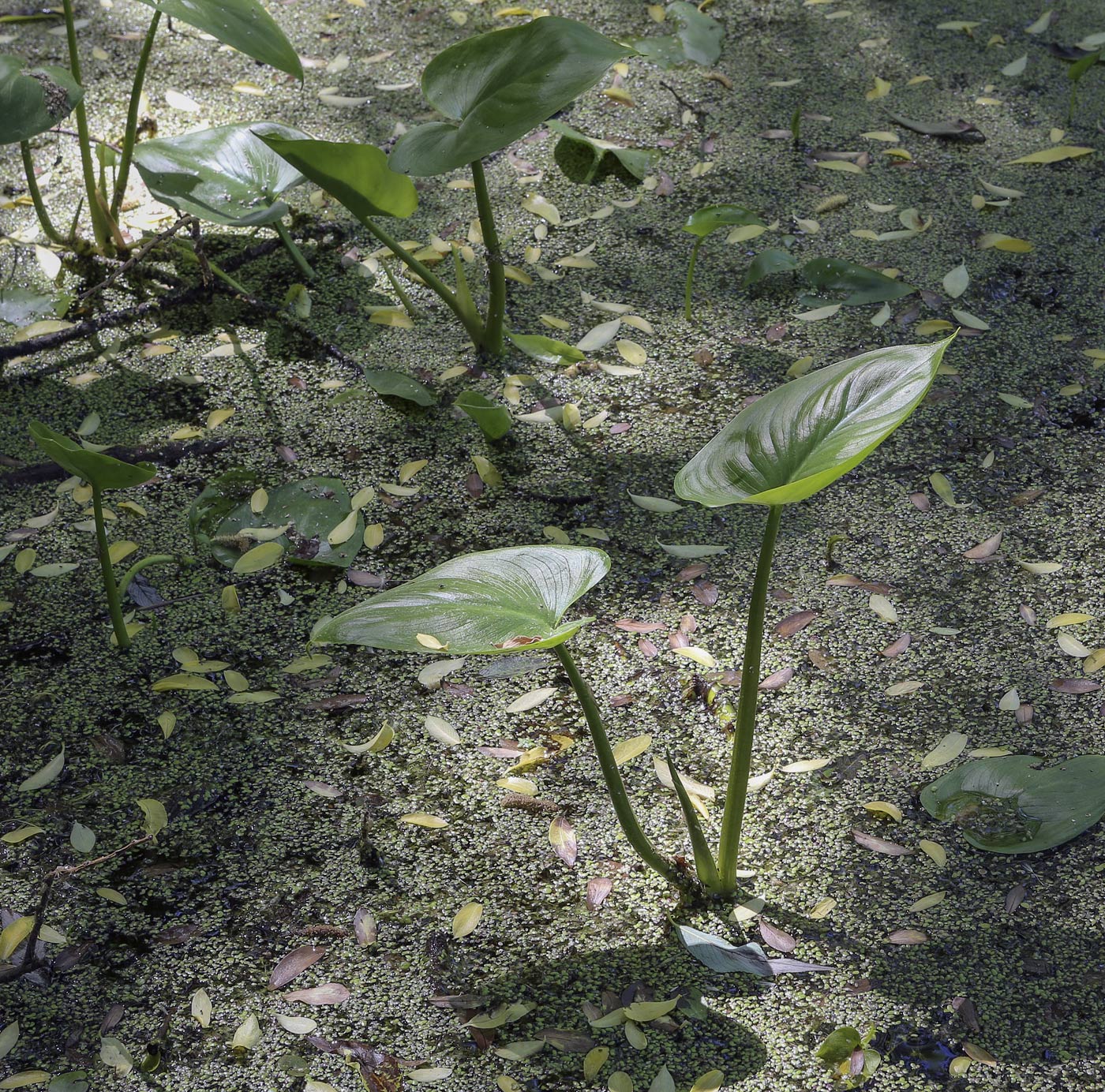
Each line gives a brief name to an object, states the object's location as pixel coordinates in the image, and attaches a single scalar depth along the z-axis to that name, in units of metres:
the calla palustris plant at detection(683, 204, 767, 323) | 2.92
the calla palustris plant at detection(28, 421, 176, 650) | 2.49
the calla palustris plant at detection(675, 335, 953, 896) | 2.32
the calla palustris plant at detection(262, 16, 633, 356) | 2.69
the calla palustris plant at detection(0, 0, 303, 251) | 2.75
